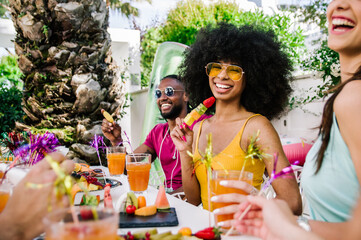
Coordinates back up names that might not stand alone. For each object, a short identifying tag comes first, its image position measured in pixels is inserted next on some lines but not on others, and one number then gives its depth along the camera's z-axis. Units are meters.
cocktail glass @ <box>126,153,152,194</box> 1.90
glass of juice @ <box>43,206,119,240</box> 0.73
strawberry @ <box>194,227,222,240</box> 1.12
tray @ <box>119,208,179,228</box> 1.30
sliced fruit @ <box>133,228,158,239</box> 1.07
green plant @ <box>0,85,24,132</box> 6.28
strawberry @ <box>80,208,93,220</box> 0.80
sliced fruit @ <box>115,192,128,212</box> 1.46
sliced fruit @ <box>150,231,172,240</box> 1.06
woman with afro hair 2.09
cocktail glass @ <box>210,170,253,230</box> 1.23
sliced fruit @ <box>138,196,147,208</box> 1.52
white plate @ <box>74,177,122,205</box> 1.79
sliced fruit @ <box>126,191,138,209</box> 1.50
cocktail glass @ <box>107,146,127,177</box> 2.41
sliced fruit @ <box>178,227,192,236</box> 1.15
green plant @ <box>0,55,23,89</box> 8.27
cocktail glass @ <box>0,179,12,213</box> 1.26
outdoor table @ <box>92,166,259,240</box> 1.28
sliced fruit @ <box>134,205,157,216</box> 1.42
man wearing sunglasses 3.28
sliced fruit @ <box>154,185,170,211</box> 1.50
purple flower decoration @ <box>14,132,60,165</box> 1.93
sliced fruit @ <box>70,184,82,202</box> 1.55
